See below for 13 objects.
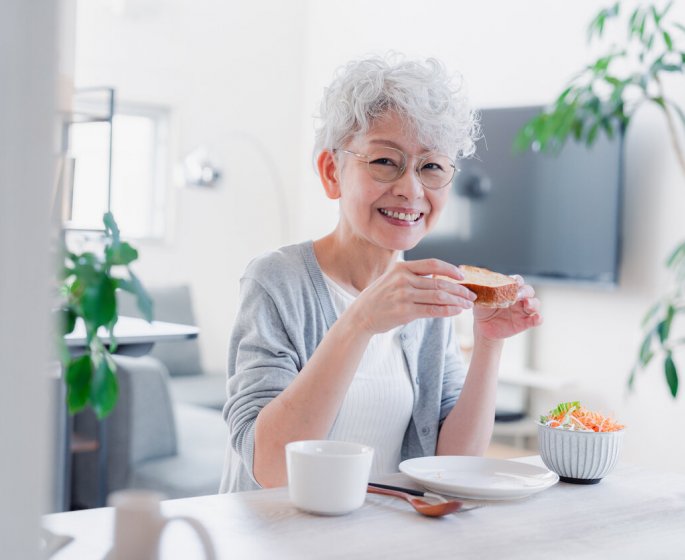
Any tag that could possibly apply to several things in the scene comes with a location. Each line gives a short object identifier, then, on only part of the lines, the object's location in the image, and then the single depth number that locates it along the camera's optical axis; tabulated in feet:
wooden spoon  3.55
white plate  3.84
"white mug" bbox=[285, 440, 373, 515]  3.43
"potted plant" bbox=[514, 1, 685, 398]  10.19
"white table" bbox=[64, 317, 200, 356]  7.87
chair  10.48
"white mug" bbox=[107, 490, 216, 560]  2.52
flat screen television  12.89
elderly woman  4.80
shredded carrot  4.36
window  17.04
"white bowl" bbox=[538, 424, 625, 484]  4.25
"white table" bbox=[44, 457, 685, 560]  3.09
